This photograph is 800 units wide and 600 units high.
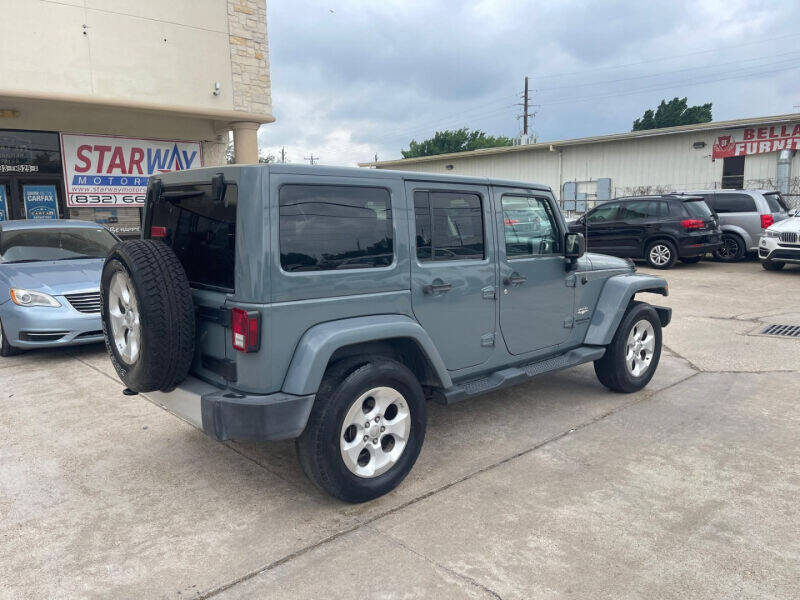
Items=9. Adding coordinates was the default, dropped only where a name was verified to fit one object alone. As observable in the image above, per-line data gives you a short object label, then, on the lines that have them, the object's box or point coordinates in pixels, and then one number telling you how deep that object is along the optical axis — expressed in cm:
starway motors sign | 1186
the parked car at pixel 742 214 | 1449
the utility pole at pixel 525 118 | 4984
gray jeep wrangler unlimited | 308
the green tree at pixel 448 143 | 6091
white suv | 1262
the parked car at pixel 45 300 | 632
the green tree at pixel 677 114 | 5747
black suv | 1367
